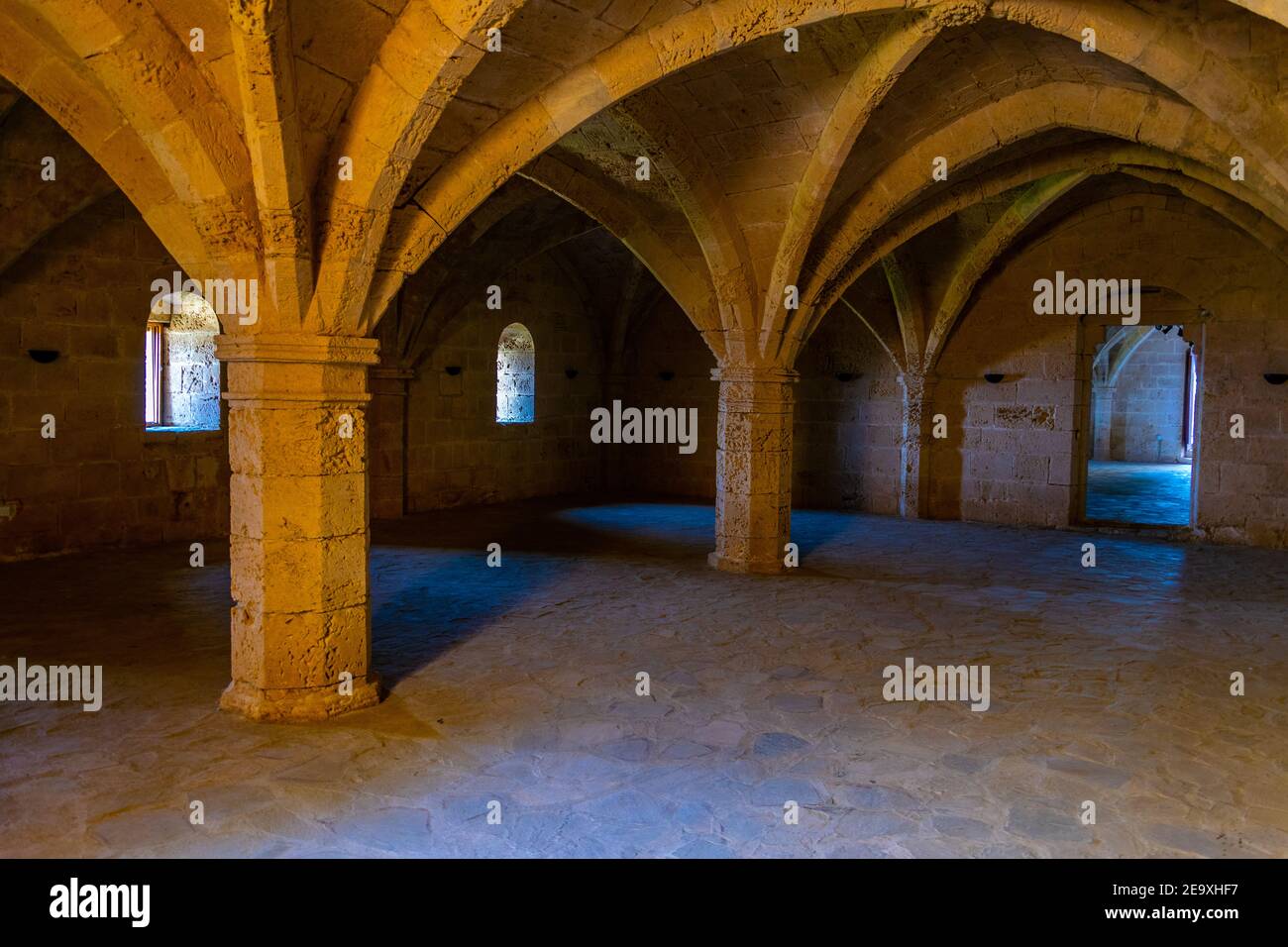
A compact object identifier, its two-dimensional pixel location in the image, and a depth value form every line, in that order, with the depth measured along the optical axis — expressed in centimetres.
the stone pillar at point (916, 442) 1088
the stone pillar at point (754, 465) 754
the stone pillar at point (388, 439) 1024
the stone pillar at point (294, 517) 405
